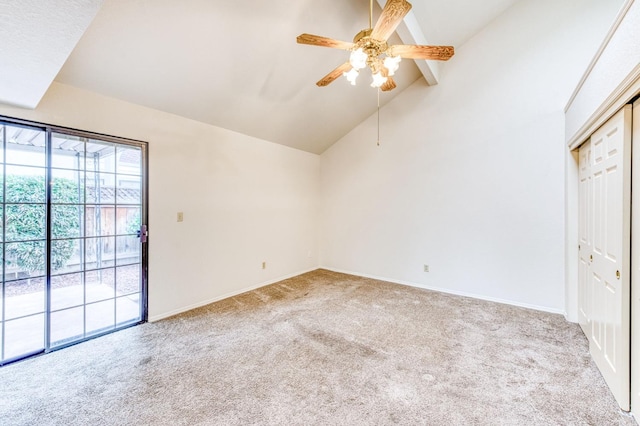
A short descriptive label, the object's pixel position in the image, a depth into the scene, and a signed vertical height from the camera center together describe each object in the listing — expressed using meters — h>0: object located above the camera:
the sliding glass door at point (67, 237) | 2.33 -0.25
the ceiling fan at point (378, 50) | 1.97 +1.30
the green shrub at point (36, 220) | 2.32 -0.08
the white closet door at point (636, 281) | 1.63 -0.44
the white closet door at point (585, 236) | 2.53 -0.24
